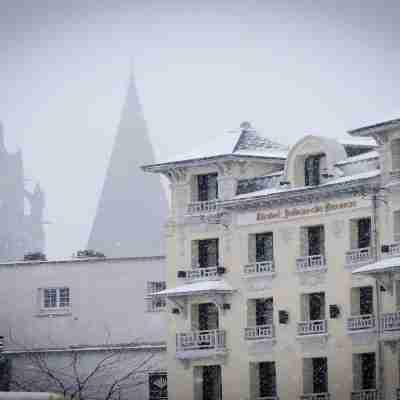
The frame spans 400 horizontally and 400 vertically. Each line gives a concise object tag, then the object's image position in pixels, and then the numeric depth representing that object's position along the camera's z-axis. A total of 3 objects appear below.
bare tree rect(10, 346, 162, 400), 114.50
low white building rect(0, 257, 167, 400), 116.25
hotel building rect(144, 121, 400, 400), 98.19
